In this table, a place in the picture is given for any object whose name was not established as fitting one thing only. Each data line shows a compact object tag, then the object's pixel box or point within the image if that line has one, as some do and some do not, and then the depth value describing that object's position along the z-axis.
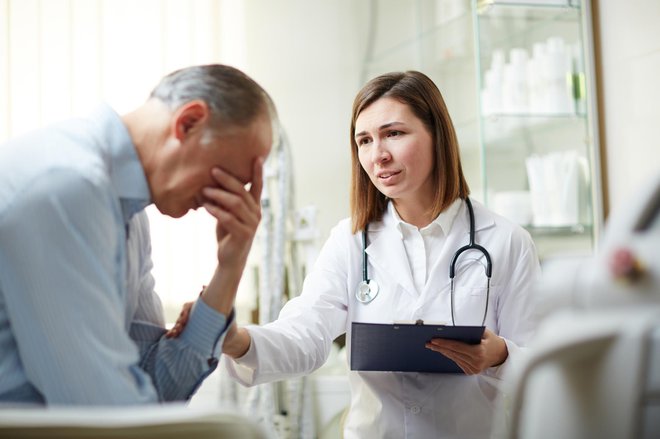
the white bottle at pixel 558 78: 3.05
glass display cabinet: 3.02
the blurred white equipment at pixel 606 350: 0.81
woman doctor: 1.84
